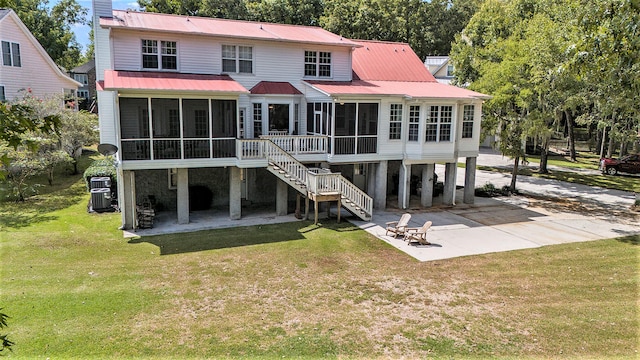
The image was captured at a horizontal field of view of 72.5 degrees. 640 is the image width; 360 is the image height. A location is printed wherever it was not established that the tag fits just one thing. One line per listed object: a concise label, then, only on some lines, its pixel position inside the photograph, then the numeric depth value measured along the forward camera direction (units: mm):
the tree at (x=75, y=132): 24969
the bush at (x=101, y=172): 21594
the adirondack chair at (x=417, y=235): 16281
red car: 33312
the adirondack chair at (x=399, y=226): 17031
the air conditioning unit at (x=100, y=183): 20406
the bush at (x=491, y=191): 25359
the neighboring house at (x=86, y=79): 60719
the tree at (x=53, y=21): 46812
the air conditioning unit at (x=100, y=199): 19516
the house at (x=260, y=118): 17891
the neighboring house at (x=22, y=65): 28828
